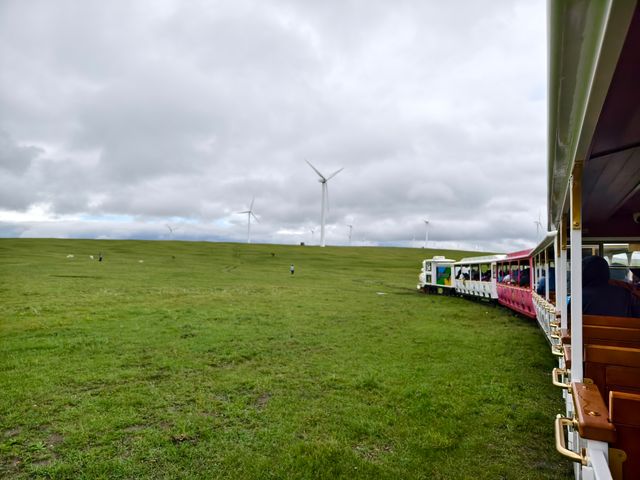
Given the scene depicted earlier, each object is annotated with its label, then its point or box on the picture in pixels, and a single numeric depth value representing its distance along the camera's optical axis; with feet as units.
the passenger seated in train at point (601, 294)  17.81
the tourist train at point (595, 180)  5.99
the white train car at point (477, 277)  80.72
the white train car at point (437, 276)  108.17
